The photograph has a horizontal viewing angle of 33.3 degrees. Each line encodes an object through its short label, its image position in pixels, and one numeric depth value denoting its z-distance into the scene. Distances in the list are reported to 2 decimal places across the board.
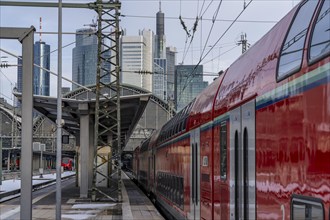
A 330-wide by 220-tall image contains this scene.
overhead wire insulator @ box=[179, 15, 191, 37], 20.34
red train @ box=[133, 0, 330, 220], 4.04
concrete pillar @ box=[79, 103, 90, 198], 24.75
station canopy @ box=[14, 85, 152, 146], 23.42
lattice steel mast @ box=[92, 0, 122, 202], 20.19
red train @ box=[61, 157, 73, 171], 105.69
